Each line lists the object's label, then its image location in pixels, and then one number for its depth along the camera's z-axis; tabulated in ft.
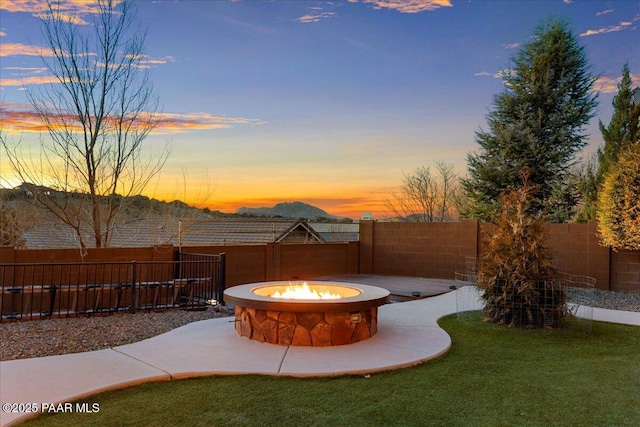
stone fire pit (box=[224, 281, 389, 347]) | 17.62
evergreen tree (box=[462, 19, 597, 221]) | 53.01
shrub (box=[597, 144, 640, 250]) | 30.45
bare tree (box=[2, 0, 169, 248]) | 32.37
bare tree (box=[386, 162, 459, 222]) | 73.82
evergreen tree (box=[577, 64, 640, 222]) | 45.01
